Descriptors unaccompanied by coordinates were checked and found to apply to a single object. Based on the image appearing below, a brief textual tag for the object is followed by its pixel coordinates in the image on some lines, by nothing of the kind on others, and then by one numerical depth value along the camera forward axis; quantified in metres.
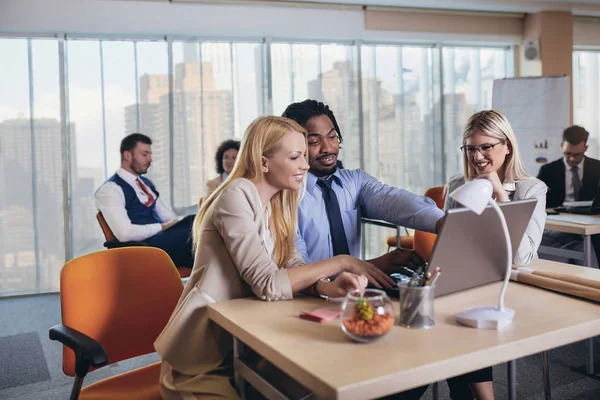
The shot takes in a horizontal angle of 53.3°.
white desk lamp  1.38
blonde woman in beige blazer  1.70
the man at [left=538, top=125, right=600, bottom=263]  4.57
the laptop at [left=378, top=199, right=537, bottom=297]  1.45
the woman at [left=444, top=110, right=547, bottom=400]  2.37
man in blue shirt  2.35
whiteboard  6.49
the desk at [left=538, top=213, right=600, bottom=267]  3.18
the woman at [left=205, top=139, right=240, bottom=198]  5.30
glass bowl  1.33
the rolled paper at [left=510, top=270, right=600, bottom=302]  1.65
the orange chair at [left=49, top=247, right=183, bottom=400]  1.86
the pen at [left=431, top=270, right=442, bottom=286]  1.49
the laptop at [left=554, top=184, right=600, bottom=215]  3.71
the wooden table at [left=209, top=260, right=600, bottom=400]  1.17
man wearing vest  4.07
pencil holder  1.44
